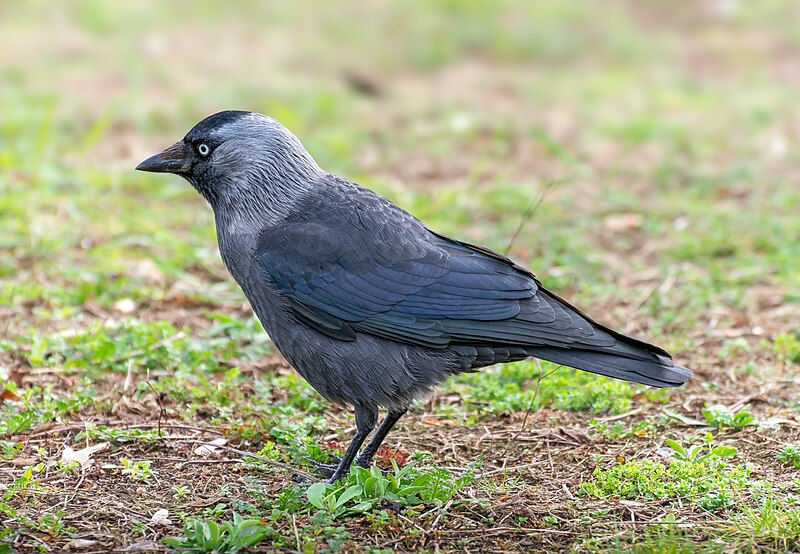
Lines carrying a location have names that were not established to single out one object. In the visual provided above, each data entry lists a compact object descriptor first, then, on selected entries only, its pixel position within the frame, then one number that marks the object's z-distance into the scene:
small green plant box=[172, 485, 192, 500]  8.37
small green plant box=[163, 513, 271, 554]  7.23
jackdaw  8.79
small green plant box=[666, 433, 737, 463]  8.95
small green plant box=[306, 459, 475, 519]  7.97
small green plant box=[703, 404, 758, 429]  9.73
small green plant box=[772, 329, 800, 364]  11.58
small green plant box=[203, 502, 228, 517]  7.97
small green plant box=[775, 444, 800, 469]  8.99
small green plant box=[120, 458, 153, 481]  8.62
